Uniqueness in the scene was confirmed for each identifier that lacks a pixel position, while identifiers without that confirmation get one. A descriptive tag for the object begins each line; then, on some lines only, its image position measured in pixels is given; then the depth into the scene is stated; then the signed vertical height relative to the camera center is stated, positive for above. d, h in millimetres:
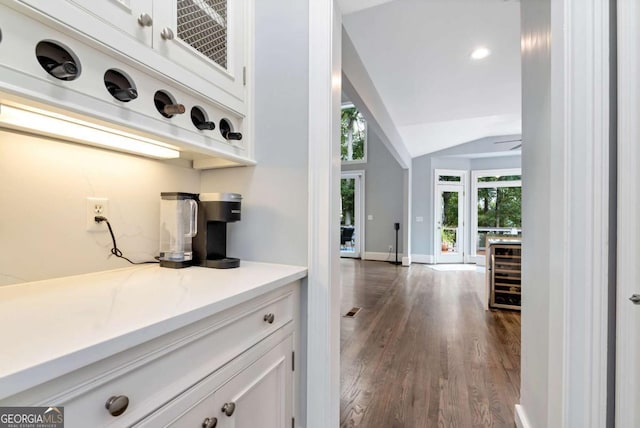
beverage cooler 3434 -751
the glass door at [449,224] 7055 -215
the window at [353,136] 7656 +2163
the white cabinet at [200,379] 487 -379
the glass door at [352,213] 7707 +49
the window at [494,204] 6637 +289
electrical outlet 1058 +7
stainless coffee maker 1181 -59
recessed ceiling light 2465 +1458
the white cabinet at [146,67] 656 +447
